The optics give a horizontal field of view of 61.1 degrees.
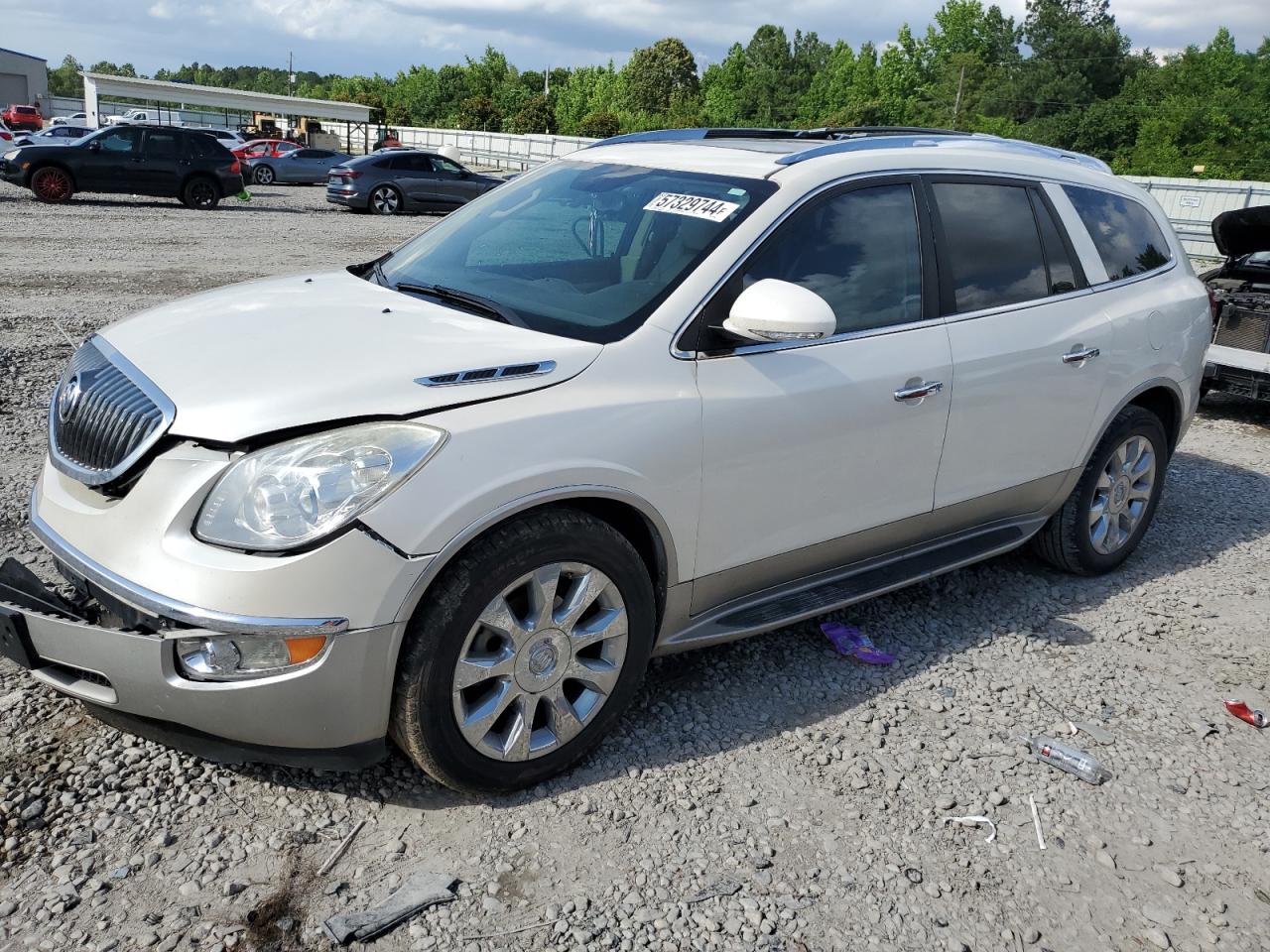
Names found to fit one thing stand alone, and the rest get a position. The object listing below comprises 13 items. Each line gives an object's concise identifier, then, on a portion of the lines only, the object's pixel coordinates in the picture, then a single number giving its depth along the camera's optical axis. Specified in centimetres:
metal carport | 5491
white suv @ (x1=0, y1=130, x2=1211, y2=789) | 272
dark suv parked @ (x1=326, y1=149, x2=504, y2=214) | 2353
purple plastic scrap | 422
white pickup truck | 5805
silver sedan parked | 3177
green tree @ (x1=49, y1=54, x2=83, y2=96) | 14416
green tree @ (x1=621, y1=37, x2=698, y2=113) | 9762
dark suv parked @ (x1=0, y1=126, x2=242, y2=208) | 1992
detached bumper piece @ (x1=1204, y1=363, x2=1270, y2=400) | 831
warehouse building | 8669
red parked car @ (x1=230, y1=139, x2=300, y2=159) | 3674
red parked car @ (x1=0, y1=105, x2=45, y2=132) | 5041
